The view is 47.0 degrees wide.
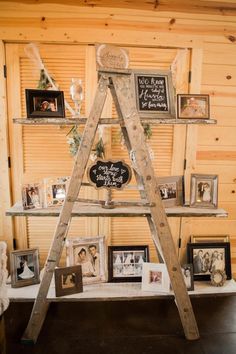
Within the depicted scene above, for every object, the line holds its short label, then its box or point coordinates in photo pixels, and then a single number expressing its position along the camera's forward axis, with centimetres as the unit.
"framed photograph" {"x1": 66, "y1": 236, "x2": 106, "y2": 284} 202
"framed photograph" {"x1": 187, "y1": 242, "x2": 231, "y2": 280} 220
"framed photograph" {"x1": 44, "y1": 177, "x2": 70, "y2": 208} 185
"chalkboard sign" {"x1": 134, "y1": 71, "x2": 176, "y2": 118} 170
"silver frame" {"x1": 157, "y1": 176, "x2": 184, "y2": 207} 186
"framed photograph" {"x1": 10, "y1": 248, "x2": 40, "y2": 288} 201
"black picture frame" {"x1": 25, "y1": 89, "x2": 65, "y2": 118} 174
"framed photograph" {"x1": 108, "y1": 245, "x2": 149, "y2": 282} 209
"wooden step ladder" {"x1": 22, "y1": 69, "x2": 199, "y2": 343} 160
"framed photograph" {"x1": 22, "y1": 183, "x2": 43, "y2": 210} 182
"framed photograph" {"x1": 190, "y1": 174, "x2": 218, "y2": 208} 192
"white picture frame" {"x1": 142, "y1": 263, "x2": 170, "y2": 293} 192
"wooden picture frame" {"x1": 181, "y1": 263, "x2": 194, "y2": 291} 201
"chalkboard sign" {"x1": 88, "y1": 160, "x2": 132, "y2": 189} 170
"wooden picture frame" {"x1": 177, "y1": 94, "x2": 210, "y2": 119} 188
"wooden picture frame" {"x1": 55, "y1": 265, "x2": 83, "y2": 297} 184
